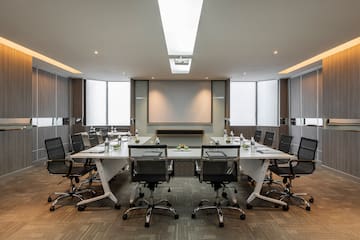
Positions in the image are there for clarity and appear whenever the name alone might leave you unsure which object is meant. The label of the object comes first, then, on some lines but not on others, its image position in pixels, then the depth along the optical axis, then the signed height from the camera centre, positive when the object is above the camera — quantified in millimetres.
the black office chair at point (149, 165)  2994 -612
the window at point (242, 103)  10055 +681
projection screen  9680 +731
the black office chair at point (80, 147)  4617 -588
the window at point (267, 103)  9484 +662
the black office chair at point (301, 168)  3596 -798
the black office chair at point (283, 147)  4357 -542
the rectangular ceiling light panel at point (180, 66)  6605 +1656
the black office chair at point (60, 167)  3621 -805
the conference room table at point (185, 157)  3396 -563
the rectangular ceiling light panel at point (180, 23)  3883 +1864
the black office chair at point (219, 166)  3008 -628
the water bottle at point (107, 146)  3973 -475
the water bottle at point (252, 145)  4105 -481
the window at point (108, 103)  9852 +666
